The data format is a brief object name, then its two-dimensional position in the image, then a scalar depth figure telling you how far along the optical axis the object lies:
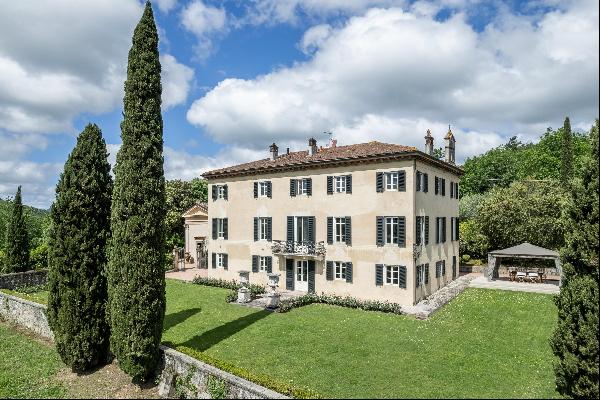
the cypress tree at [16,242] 33.38
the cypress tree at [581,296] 9.73
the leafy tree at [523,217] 32.16
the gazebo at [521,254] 27.48
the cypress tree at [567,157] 39.44
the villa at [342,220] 23.61
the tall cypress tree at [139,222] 13.54
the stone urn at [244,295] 24.34
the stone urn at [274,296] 22.52
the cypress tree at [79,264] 14.74
